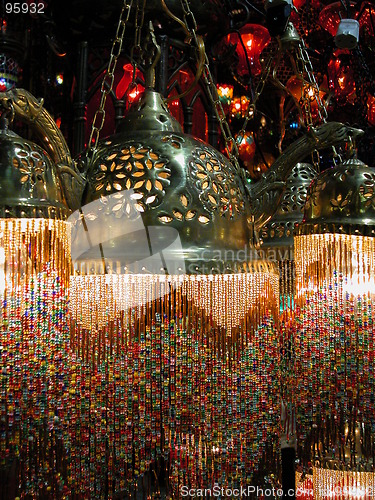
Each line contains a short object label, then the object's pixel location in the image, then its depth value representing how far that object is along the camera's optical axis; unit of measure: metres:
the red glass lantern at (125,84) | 2.81
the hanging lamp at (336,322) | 1.19
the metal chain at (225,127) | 1.36
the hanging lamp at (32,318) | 1.00
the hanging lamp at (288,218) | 1.94
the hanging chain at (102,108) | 1.32
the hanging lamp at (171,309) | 1.12
